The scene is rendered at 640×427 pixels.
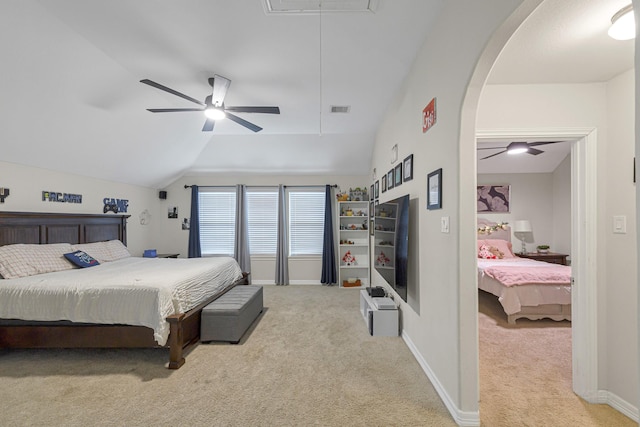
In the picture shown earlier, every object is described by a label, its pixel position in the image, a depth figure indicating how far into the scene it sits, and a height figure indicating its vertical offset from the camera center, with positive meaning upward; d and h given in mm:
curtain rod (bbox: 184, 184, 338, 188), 5719 +665
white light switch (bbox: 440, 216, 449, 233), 1893 -43
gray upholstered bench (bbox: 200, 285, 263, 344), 2850 -1119
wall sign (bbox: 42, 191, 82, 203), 3464 +257
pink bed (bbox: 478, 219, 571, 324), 3373 -933
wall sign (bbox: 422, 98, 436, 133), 2123 +845
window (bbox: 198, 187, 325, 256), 5789 -69
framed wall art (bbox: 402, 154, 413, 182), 2687 +514
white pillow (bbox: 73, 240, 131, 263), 3684 -493
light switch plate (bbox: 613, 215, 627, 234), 1859 -34
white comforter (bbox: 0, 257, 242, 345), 2432 -775
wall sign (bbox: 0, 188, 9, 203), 2988 +250
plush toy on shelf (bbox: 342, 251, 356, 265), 5555 -863
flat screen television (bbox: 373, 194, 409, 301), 2561 -268
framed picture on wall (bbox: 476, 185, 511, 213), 5484 +396
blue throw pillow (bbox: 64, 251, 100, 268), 3296 -540
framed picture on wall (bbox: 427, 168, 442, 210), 2004 +222
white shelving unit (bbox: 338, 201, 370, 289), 5492 -510
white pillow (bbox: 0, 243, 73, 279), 2730 -483
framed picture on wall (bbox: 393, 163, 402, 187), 3082 +515
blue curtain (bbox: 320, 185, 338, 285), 5555 -744
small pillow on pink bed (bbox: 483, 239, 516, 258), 5023 -510
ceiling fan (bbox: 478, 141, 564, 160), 3791 +1036
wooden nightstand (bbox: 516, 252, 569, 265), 5062 -728
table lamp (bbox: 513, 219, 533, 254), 5230 -249
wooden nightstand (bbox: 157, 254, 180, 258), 5141 -756
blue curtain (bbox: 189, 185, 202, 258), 5582 -239
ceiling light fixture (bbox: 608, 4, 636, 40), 1367 +1037
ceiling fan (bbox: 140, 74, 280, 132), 2721 +1143
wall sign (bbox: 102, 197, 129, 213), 4410 +196
